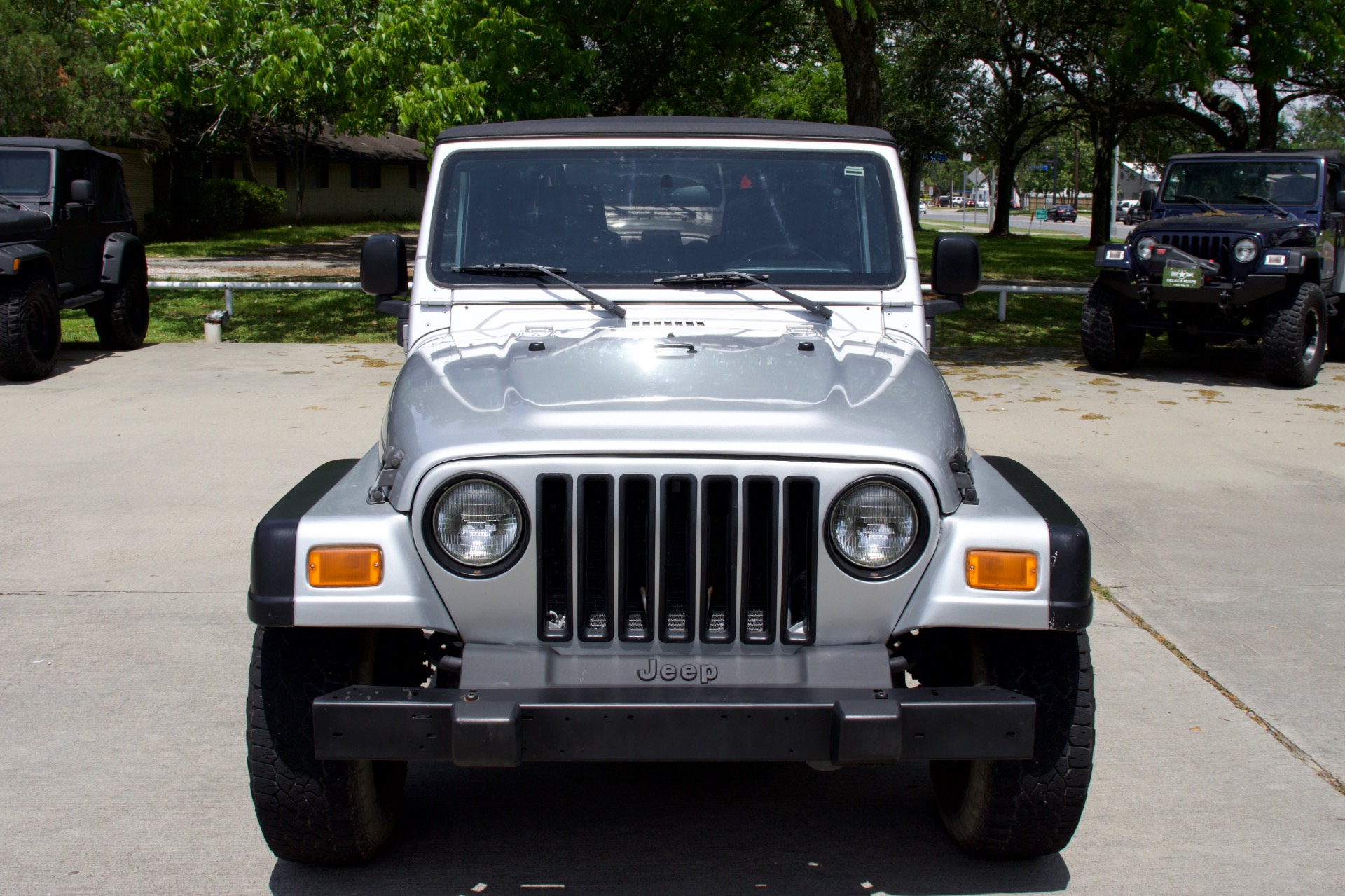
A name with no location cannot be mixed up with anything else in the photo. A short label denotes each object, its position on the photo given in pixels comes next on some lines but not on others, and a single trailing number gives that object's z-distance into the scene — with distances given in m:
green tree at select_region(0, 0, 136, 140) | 26.06
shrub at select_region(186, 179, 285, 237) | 35.34
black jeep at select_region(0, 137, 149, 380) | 10.32
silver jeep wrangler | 2.54
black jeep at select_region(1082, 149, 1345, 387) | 10.72
